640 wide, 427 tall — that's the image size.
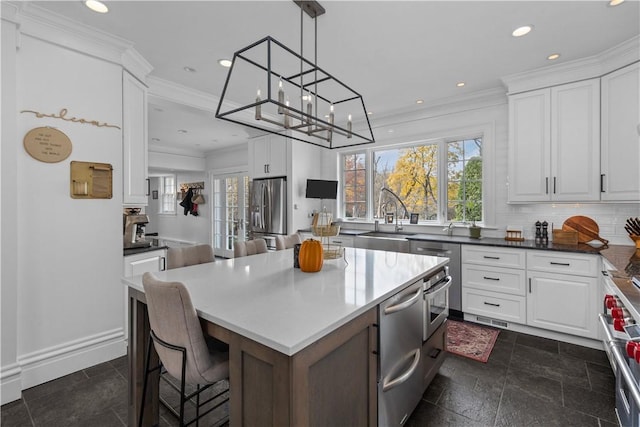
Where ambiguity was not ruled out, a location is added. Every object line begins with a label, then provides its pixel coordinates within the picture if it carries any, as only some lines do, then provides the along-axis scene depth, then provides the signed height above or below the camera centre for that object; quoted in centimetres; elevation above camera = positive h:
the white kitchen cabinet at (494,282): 307 -77
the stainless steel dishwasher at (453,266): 341 -64
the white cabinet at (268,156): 494 +97
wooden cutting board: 313 -17
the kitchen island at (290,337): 97 -48
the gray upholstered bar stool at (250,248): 262 -34
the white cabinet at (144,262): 280 -52
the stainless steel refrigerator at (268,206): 492 +9
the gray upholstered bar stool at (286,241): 290 -31
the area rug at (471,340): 264 -127
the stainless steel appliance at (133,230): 312 -21
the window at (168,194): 880 +51
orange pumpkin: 190 -30
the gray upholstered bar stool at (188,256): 211 -34
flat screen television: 491 +38
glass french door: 696 +0
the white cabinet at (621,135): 267 +73
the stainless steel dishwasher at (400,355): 144 -78
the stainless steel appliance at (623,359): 116 -66
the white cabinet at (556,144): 296 +74
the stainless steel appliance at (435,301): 190 -63
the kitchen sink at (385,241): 372 -40
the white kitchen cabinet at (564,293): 269 -78
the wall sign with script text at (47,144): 221 +52
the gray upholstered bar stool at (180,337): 118 -54
